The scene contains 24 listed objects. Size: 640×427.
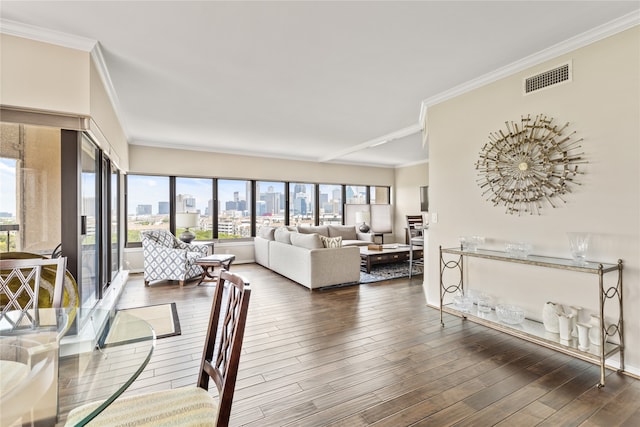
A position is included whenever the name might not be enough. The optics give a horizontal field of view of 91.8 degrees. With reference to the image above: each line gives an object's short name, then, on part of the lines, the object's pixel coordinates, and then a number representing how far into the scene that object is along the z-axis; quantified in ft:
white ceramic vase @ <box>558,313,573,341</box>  8.10
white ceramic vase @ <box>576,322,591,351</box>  7.72
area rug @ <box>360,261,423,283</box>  18.15
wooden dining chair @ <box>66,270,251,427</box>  3.76
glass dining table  3.63
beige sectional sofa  15.70
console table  7.30
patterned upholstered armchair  16.90
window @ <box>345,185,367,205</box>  29.89
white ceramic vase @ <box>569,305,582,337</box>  8.28
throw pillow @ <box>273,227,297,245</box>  18.70
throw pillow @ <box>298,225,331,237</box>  24.17
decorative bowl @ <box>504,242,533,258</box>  9.35
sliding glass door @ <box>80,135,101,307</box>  9.63
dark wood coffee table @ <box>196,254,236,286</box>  16.93
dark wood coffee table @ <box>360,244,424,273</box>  20.13
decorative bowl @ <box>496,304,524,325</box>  9.12
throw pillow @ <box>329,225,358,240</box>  26.05
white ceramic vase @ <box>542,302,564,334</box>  8.50
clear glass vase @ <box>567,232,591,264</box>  8.07
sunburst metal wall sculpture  8.81
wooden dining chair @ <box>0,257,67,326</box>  6.04
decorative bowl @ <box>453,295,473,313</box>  10.34
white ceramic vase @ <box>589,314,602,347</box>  7.74
